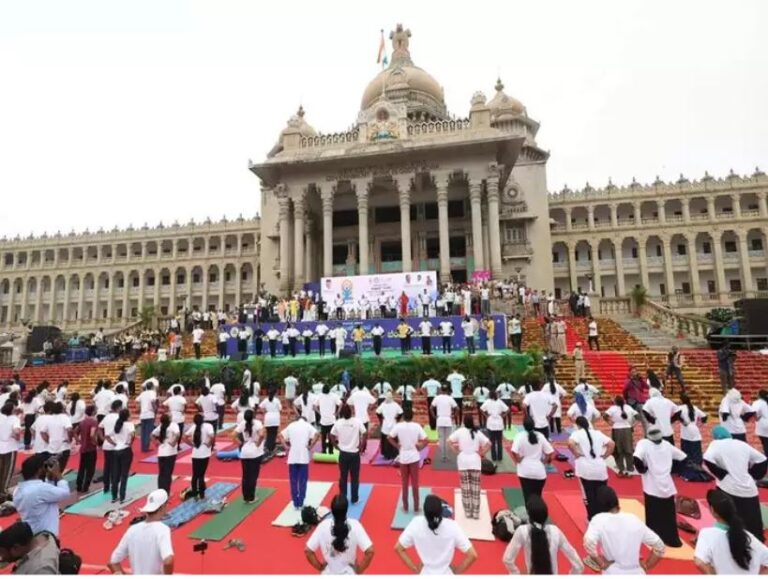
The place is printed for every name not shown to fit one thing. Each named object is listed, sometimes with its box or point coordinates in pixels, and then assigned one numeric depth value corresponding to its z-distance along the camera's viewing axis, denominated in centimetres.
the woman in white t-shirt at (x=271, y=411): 902
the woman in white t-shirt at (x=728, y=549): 300
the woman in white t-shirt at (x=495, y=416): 829
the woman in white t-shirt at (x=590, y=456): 554
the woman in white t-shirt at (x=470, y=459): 612
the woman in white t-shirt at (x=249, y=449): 702
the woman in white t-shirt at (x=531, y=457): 565
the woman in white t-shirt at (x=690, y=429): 742
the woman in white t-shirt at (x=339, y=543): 338
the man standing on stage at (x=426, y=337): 1741
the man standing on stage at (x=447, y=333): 1773
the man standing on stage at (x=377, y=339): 1742
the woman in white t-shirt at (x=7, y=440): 757
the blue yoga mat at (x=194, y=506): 643
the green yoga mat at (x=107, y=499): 696
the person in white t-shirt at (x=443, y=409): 855
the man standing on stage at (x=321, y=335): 1873
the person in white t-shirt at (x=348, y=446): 670
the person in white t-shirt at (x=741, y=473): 479
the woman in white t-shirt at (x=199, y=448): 712
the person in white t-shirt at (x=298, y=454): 671
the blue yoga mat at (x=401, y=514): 609
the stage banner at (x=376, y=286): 2353
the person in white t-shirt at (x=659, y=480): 514
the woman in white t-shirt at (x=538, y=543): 329
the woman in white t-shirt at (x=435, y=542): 335
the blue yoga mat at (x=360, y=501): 655
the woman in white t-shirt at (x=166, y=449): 710
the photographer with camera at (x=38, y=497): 439
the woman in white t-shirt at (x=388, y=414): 819
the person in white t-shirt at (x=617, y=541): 329
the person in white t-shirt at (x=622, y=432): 774
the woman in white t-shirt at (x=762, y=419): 761
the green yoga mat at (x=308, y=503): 634
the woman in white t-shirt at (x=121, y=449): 738
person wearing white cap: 349
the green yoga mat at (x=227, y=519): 595
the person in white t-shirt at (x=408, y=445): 644
